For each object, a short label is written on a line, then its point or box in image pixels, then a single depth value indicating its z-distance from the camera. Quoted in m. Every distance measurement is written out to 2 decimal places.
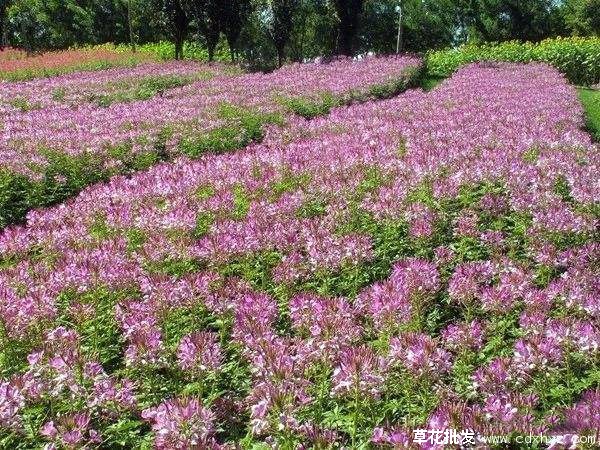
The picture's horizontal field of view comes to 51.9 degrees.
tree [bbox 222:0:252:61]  31.09
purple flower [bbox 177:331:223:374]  3.29
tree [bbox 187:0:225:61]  30.77
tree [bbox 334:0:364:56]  36.03
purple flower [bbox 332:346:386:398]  2.86
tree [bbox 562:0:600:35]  60.44
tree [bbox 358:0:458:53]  62.81
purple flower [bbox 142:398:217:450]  2.59
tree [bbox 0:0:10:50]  48.66
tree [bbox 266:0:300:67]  32.06
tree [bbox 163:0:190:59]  32.69
